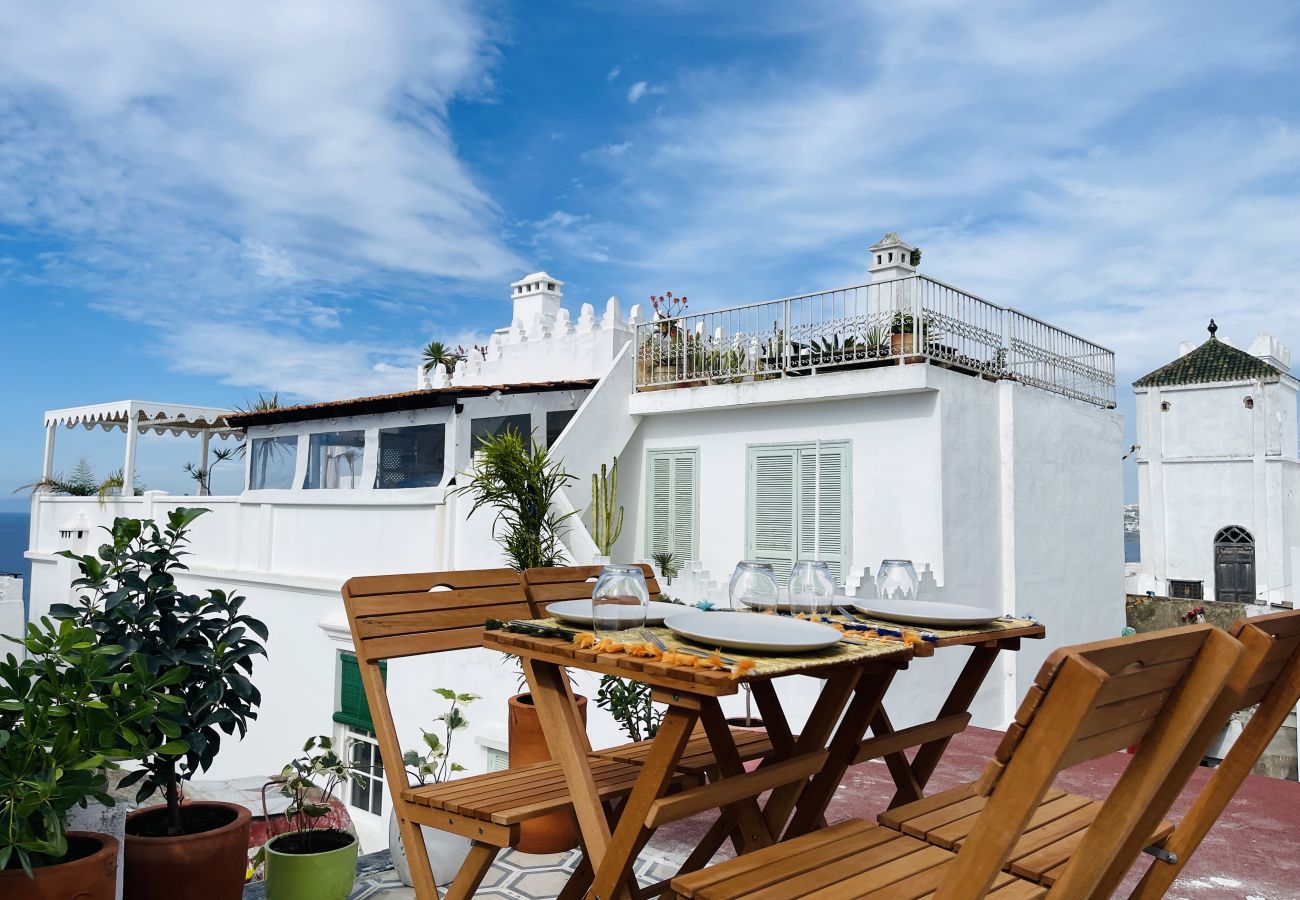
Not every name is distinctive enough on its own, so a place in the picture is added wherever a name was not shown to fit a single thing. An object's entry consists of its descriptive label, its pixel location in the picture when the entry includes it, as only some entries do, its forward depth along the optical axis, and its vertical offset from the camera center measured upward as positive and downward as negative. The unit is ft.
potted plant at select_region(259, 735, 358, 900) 9.82 -4.01
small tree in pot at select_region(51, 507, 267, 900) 8.59 -2.04
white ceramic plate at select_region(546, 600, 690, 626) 8.52 -0.99
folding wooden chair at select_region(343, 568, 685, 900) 7.86 -2.30
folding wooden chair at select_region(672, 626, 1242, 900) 4.34 -1.16
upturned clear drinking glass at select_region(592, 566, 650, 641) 7.82 -0.80
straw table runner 6.27 -1.14
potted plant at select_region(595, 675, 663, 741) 17.74 -4.00
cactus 33.86 +0.31
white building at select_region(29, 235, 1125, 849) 30.63 +1.96
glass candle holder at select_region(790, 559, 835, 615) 9.41 -0.78
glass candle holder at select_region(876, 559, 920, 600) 10.59 -0.77
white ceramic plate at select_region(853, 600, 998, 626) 9.29 -1.05
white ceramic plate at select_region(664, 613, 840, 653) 7.00 -1.00
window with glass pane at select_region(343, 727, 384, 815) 32.73 -10.13
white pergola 50.83 +5.72
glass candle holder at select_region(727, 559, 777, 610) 9.30 -0.74
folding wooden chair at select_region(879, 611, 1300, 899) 5.78 -2.42
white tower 87.45 +5.31
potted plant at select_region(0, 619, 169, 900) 7.00 -2.10
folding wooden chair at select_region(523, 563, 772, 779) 9.59 -2.69
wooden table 6.65 -2.26
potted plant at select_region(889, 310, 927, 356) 30.37 +6.70
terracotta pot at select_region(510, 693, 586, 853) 11.83 -3.73
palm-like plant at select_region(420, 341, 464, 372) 52.21 +10.46
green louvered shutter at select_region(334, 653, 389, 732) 33.53 -7.40
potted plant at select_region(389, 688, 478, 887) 10.78 -4.28
